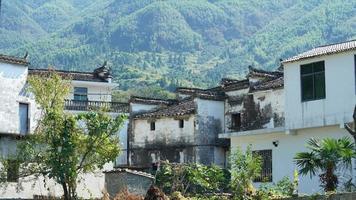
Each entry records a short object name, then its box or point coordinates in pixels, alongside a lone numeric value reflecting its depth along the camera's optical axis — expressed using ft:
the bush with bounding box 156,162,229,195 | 81.30
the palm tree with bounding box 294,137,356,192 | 74.02
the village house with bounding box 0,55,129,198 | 98.22
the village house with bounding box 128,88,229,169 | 164.76
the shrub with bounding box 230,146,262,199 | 76.07
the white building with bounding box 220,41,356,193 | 88.43
